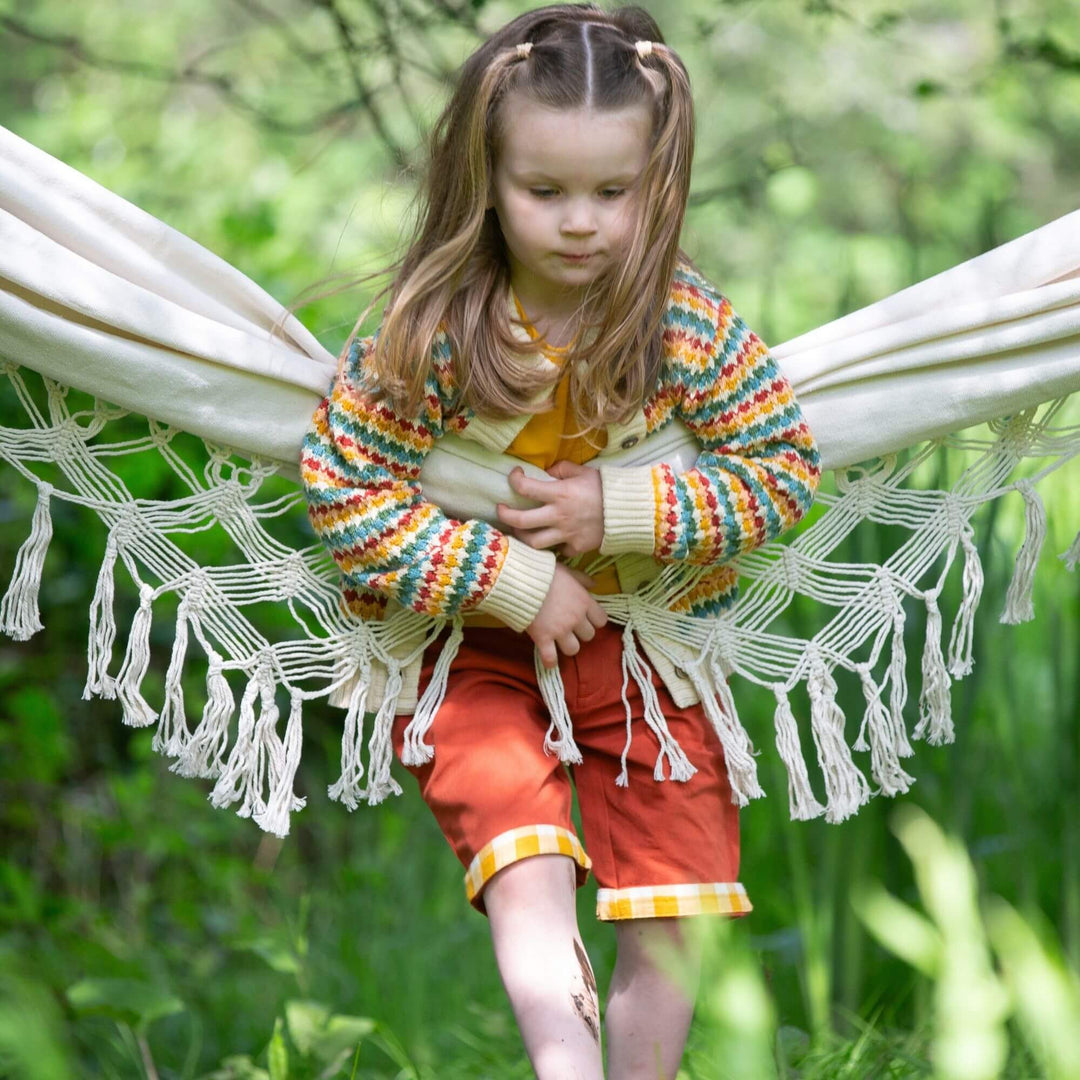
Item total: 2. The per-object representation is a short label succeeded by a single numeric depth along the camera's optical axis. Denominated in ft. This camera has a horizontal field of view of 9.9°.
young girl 13.87
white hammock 14.19
